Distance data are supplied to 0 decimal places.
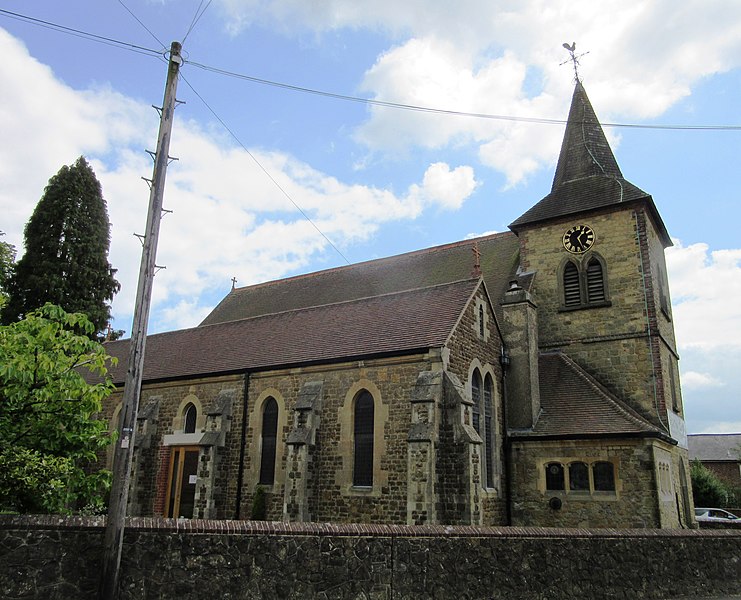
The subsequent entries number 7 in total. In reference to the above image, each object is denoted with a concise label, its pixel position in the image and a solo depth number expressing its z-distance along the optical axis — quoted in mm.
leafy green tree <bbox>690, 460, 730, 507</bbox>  38750
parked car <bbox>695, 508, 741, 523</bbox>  32834
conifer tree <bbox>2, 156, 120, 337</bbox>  35094
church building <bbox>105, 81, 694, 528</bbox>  16734
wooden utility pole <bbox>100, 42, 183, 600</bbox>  7754
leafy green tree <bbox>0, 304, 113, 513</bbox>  8836
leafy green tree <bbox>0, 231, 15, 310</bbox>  29766
